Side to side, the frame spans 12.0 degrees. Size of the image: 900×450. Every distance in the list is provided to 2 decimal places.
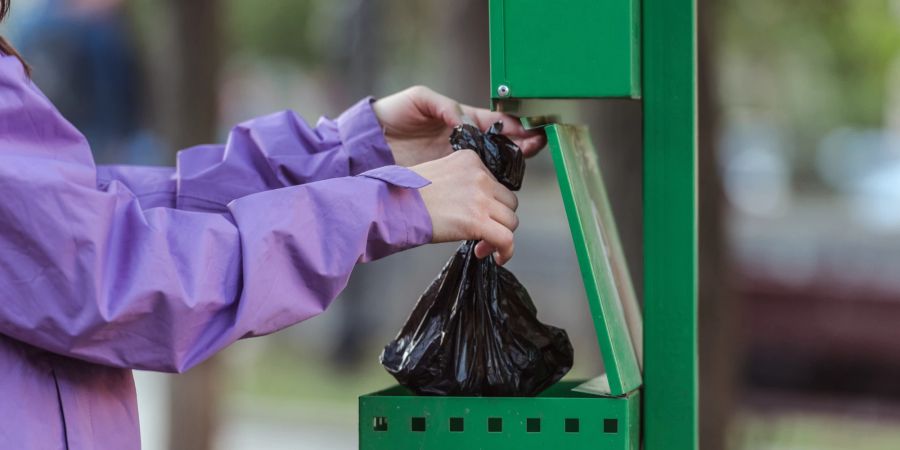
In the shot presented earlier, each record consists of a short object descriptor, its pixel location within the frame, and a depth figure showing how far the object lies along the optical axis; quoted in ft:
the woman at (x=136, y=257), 12.14
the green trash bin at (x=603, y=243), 12.72
